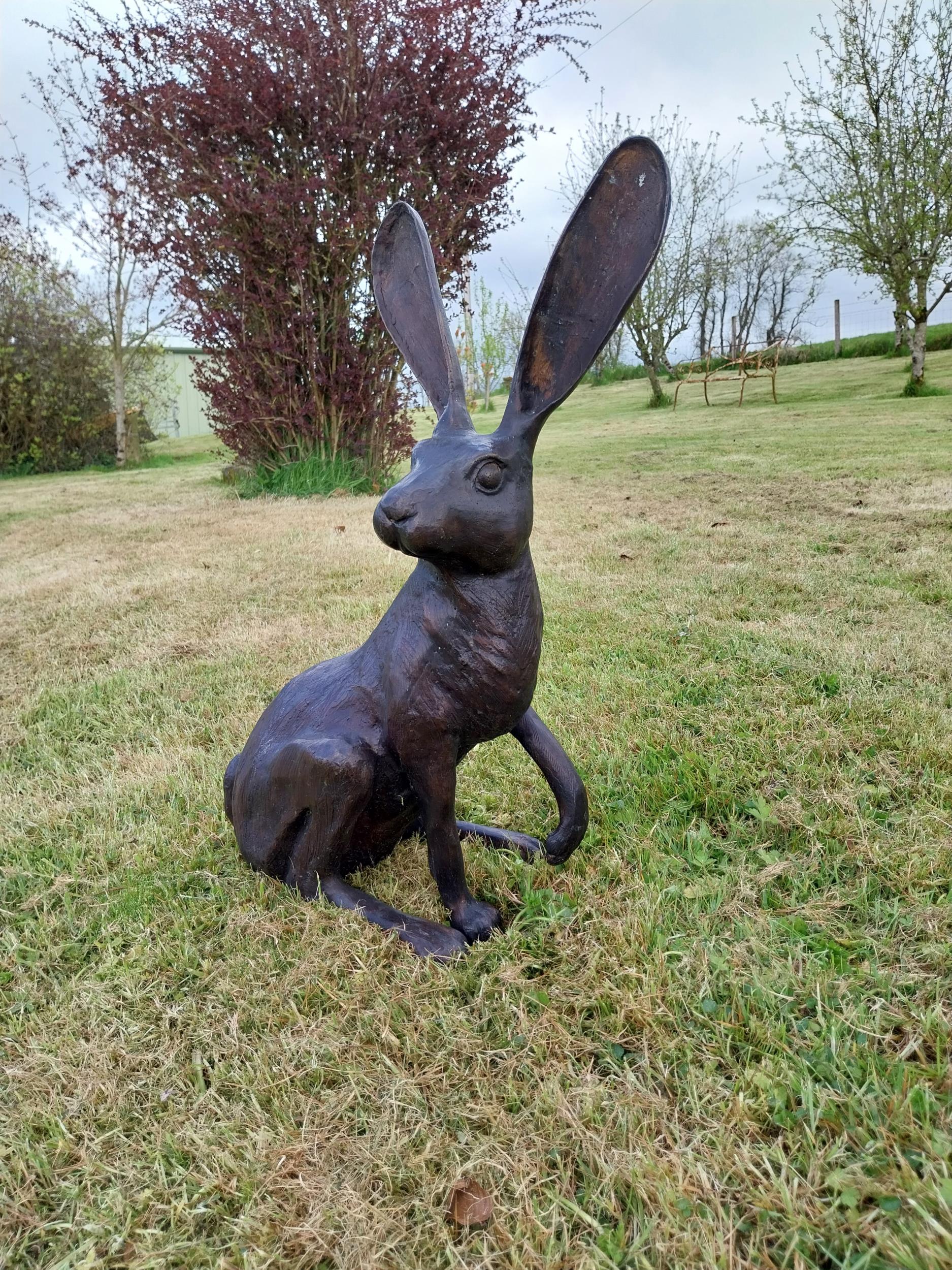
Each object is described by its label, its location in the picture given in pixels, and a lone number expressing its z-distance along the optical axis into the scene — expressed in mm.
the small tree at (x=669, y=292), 21131
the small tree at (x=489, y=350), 30922
